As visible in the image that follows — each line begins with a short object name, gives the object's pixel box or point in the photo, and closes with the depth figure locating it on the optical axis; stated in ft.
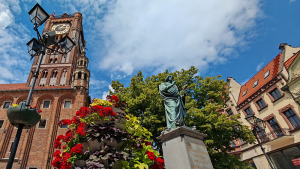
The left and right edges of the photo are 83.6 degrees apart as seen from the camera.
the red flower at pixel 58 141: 18.63
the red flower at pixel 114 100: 22.64
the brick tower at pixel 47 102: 59.13
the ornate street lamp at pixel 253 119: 34.81
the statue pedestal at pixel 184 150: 14.30
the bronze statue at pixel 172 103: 18.01
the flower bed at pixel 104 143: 16.43
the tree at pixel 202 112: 39.11
